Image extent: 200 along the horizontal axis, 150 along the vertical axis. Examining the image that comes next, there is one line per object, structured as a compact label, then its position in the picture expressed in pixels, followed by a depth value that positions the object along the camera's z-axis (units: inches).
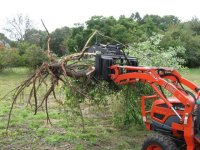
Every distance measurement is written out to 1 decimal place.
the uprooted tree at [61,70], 175.9
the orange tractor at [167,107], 132.7
